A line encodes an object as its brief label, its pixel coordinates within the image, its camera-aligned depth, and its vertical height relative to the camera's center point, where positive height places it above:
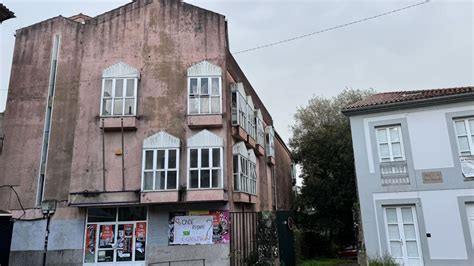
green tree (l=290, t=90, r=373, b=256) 25.69 +2.85
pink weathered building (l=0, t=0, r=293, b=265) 15.70 +4.04
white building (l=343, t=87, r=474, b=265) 14.03 +1.61
